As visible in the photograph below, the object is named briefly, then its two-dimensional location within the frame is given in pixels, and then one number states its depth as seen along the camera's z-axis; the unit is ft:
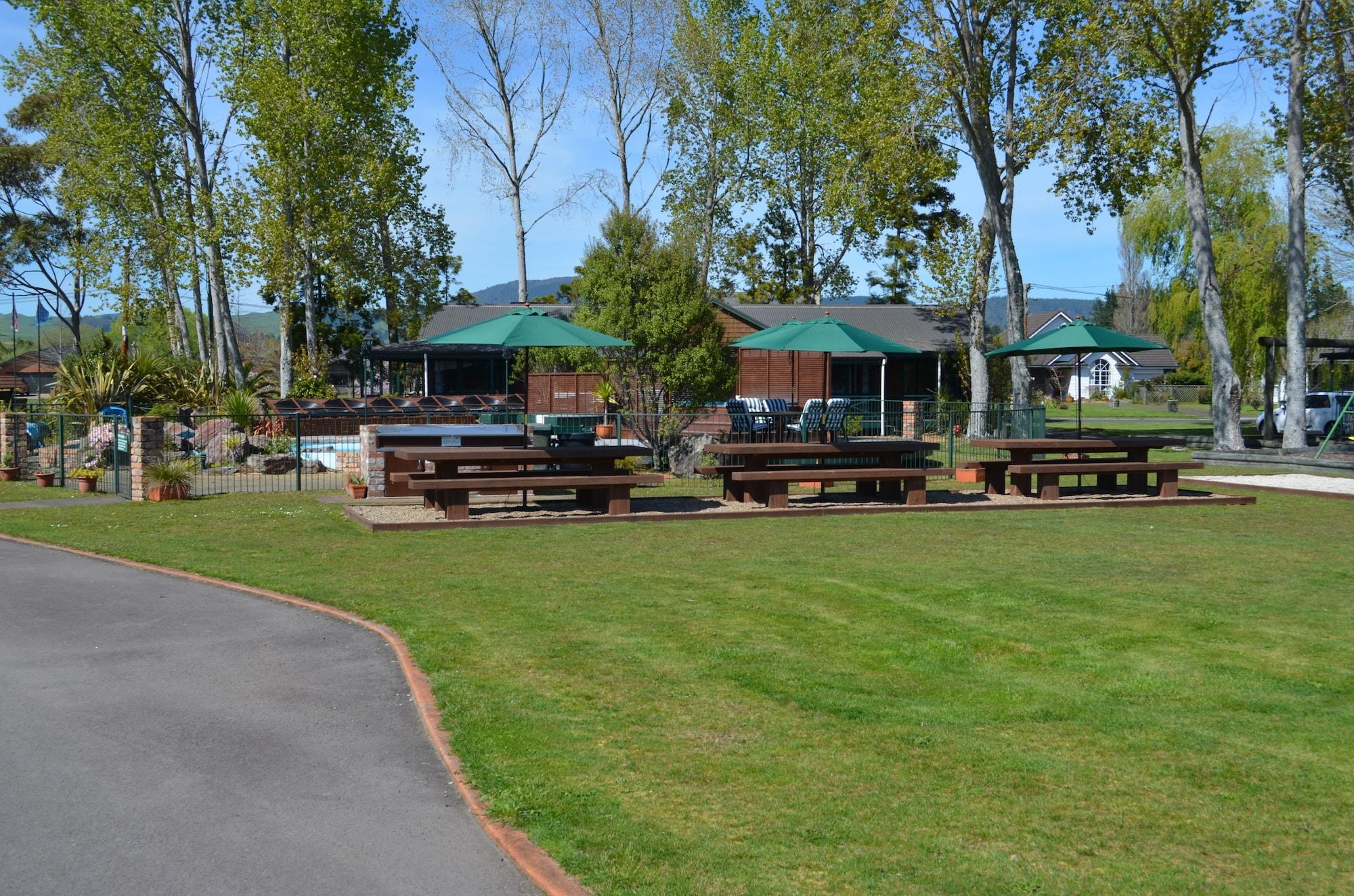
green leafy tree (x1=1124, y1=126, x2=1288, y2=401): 134.00
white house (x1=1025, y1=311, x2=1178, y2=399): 227.40
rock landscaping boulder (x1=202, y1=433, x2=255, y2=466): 82.69
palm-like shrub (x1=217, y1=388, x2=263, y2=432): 90.58
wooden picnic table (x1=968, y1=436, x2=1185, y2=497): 56.39
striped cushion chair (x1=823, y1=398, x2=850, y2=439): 64.54
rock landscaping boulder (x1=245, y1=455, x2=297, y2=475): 77.25
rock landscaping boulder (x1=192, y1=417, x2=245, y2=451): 89.20
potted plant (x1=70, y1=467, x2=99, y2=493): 62.90
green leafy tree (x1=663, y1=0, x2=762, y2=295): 163.43
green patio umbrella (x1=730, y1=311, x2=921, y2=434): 55.26
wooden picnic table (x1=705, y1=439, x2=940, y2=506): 51.21
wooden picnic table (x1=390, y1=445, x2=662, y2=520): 46.50
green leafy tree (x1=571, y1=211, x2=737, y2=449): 77.00
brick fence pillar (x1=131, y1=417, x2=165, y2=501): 57.52
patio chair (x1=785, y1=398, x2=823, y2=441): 66.03
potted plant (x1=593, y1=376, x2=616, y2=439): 80.69
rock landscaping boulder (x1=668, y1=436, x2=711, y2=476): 70.28
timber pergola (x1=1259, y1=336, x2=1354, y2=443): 97.45
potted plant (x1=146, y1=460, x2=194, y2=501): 57.06
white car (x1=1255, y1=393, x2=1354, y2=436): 106.22
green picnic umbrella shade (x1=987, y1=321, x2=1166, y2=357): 58.39
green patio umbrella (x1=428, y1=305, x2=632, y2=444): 52.29
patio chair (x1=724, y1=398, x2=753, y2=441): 67.92
